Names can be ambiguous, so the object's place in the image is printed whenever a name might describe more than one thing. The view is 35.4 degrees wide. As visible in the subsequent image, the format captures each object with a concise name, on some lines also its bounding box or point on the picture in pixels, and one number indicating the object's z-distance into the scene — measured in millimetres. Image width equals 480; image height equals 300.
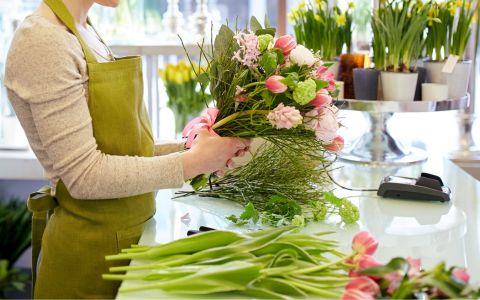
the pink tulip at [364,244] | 1194
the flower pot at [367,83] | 2281
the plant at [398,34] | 2277
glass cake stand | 2229
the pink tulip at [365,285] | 1072
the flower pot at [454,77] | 2342
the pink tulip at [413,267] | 1068
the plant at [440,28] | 2328
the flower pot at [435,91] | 2273
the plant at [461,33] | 2361
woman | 1354
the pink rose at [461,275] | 1053
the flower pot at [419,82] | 2359
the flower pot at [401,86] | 2258
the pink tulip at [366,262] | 1144
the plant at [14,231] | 2820
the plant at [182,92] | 3045
